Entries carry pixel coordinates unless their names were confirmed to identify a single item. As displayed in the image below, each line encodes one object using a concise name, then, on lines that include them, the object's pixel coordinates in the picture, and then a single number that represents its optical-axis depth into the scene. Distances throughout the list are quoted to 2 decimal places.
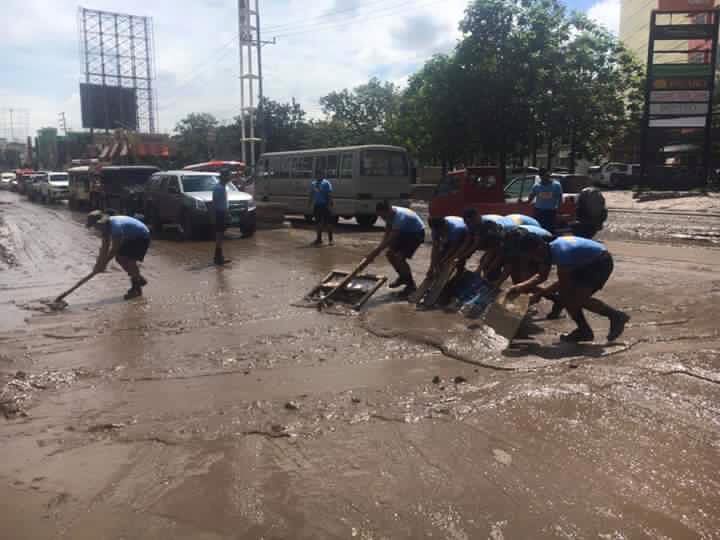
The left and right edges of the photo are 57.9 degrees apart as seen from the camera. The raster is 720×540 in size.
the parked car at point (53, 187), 30.75
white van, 16.77
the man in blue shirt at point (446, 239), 7.89
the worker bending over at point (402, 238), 8.38
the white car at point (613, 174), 33.78
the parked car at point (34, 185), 33.75
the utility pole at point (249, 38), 35.66
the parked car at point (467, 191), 14.14
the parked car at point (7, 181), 54.66
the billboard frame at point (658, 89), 25.25
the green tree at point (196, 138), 63.81
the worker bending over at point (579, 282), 5.66
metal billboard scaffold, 56.91
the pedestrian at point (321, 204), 14.14
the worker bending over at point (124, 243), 8.59
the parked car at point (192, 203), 15.53
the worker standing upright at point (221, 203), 12.00
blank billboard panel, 56.66
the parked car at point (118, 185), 19.95
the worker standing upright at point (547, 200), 10.86
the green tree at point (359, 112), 52.53
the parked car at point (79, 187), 25.06
